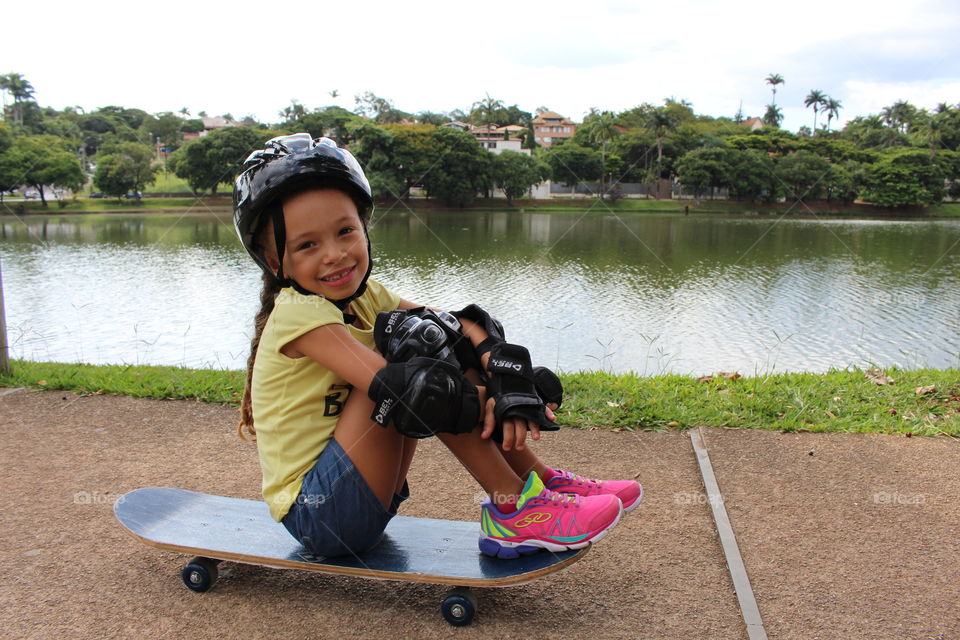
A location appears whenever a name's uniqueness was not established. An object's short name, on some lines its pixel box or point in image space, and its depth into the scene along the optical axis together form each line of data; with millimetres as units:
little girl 2182
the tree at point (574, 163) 60250
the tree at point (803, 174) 44781
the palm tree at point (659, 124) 58094
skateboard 2312
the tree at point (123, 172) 46062
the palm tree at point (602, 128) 58375
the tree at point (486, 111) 76125
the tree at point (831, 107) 56500
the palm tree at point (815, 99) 60188
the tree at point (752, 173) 47375
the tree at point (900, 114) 43094
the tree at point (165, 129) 63594
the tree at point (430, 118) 68512
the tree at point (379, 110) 55219
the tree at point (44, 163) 40812
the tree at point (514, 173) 52031
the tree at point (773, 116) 85062
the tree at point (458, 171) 47625
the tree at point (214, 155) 32213
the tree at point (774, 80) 50272
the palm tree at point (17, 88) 59781
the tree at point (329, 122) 28981
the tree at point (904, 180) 45844
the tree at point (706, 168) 48594
